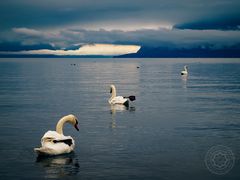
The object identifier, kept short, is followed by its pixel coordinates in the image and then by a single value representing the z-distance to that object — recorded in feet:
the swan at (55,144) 70.59
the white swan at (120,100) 145.89
